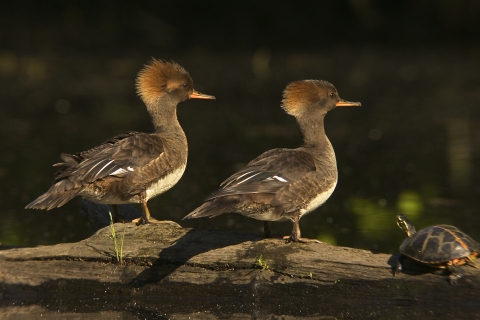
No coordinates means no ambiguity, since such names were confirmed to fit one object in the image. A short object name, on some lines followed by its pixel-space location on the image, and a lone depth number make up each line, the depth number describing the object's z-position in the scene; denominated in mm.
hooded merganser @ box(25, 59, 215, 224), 11641
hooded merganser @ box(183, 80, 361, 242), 10711
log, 10125
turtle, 9578
